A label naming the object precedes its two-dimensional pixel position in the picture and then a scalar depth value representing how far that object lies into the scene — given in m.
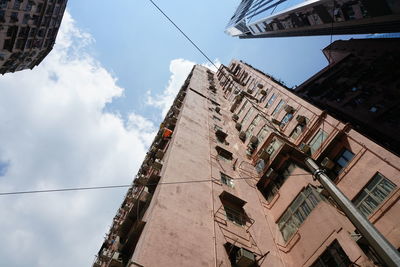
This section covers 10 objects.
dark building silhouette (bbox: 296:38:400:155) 24.34
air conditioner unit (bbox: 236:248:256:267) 10.96
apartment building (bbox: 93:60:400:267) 10.95
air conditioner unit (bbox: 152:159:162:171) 16.11
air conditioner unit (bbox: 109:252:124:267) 11.25
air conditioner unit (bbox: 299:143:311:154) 18.41
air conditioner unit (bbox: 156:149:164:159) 18.53
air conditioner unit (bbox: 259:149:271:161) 18.88
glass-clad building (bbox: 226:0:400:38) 20.55
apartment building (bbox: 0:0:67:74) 37.27
